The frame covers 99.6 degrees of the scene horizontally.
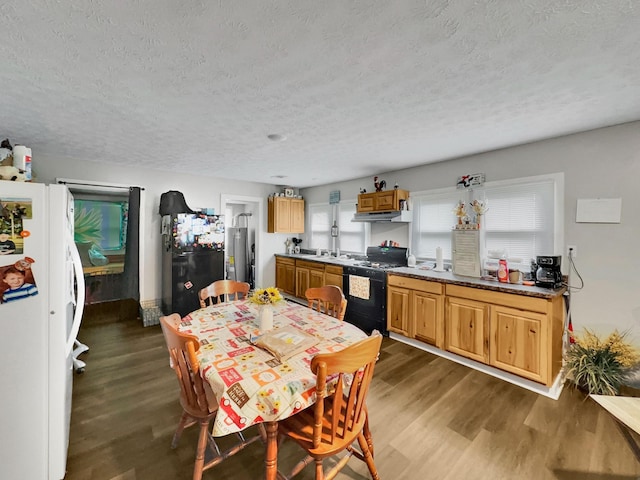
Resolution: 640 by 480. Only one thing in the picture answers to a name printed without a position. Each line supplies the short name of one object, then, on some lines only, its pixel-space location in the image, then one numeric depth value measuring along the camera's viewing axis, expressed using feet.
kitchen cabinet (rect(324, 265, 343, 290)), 13.65
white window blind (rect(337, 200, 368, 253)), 15.60
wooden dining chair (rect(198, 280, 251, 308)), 8.20
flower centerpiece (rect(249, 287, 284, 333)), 5.75
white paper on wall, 7.80
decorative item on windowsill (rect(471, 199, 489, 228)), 10.26
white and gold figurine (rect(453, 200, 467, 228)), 10.42
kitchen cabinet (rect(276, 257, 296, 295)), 16.85
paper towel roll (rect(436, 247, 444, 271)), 11.44
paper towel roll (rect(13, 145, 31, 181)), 5.03
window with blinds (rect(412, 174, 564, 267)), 9.03
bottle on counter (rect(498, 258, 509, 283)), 9.19
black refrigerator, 12.48
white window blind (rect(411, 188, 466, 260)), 11.76
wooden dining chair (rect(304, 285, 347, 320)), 7.36
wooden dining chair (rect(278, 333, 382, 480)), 3.78
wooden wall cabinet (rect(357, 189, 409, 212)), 12.61
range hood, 12.59
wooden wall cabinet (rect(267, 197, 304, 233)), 17.62
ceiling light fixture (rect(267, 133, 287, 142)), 8.80
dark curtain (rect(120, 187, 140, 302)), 13.44
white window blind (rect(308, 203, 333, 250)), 17.69
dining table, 3.62
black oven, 11.78
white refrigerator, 4.37
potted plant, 7.43
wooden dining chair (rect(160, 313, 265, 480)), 4.24
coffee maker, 8.35
